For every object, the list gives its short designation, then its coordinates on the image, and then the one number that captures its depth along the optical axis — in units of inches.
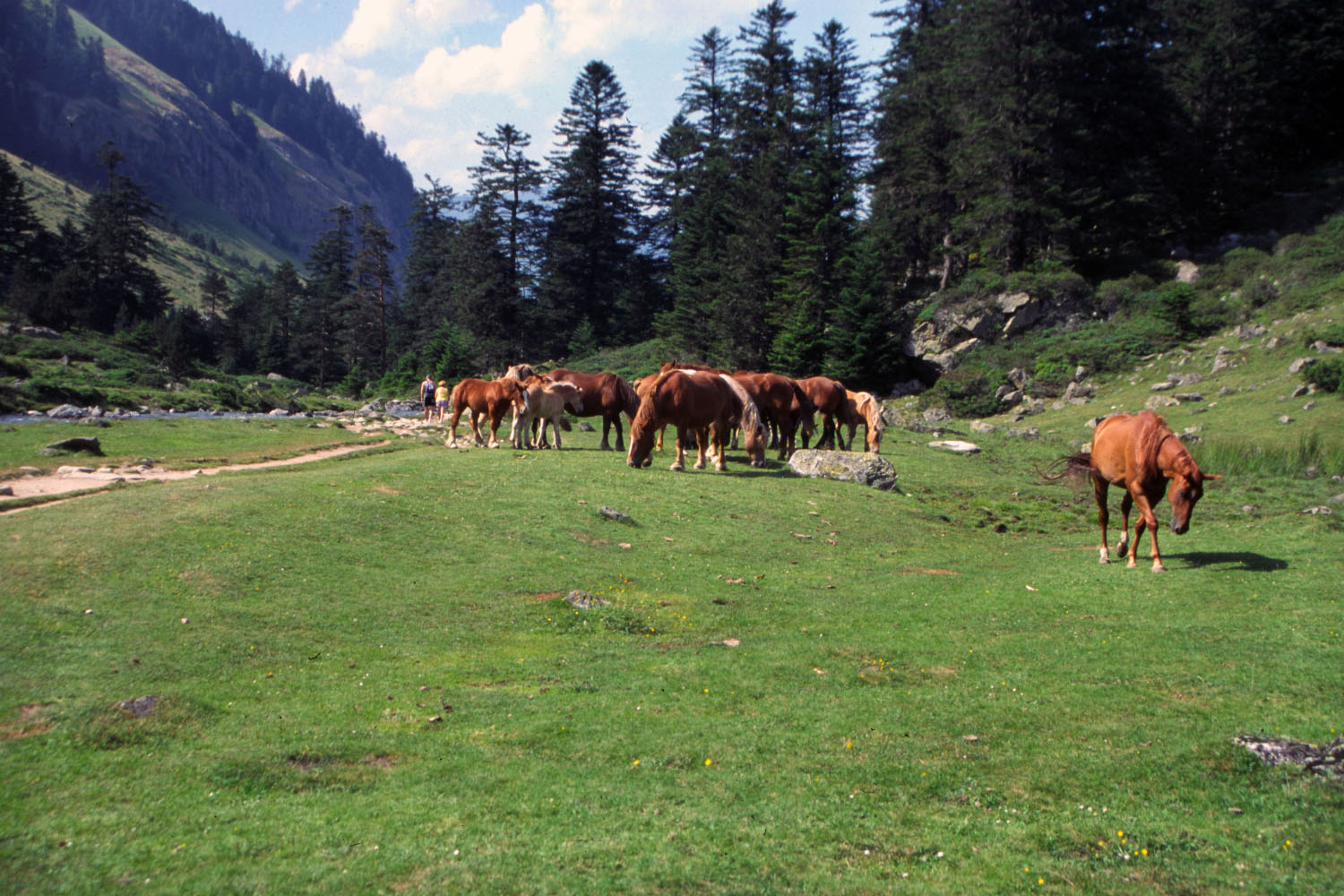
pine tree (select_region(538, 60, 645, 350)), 2726.4
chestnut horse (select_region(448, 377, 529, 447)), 893.8
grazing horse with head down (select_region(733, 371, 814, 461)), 943.1
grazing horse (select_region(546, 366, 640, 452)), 959.0
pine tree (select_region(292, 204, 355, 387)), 3137.3
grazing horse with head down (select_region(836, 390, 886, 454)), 1013.2
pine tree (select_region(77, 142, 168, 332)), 2640.3
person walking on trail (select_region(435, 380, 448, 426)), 1563.7
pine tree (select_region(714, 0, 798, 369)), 1982.0
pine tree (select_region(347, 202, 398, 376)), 2947.8
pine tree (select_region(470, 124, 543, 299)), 2699.3
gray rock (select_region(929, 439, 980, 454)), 1131.4
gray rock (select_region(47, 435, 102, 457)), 767.7
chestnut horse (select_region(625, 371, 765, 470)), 779.4
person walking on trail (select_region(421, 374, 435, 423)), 1492.4
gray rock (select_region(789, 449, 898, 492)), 814.5
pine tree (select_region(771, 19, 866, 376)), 1740.9
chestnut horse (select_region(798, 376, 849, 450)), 1043.3
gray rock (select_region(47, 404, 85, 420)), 1245.7
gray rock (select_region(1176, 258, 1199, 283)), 1628.9
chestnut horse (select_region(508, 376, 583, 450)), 898.7
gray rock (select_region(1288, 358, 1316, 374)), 1082.1
